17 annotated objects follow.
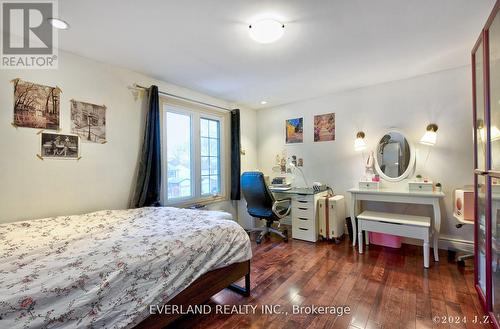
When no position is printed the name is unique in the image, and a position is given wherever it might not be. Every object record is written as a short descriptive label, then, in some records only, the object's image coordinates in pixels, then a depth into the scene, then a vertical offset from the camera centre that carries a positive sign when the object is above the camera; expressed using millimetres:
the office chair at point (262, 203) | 3170 -554
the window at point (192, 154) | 3094 +173
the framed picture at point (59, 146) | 2064 +190
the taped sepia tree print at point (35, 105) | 1936 +542
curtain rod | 2739 +960
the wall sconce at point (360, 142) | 3363 +337
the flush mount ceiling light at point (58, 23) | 1723 +1106
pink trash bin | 3004 -1012
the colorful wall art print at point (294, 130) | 4043 +620
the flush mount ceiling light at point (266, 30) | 1747 +1065
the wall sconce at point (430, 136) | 2832 +352
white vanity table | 2592 -415
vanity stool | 2482 -706
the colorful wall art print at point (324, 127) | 3727 +624
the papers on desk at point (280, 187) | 3686 -381
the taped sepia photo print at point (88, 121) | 2254 +459
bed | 978 -527
